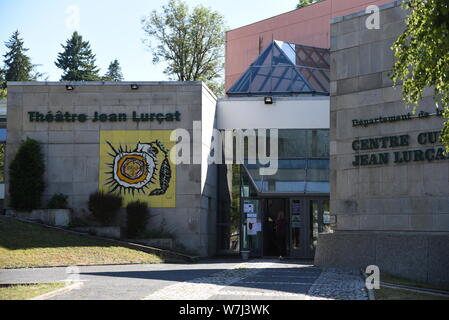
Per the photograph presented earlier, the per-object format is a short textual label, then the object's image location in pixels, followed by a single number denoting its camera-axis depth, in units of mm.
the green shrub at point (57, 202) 27469
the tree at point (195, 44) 54906
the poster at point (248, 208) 30328
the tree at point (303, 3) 60312
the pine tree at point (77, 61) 75756
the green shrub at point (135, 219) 27156
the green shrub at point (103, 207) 27281
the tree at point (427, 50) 10922
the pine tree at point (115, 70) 100444
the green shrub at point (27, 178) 27391
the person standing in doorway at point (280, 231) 29312
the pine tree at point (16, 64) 77500
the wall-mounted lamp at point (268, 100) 30297
